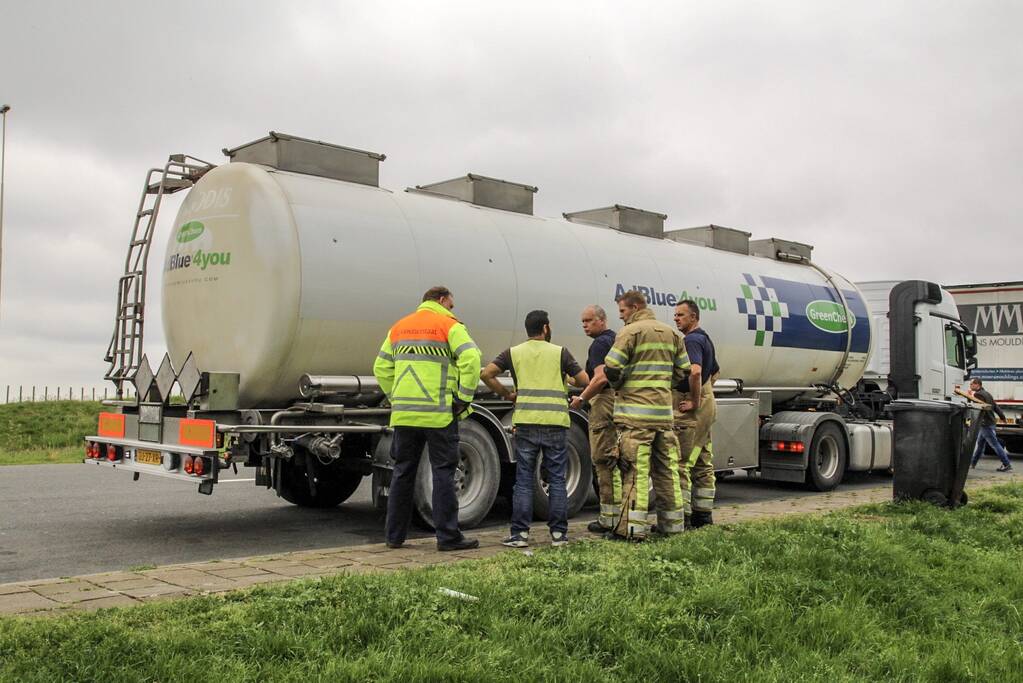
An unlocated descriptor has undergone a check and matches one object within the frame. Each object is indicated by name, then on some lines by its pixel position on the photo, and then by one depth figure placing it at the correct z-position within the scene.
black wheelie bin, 9.48
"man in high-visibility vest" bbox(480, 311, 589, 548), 7.61
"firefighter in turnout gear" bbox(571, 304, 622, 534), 8.15
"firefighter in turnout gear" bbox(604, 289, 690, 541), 7.61
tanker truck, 8.15
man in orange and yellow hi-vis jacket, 7.31
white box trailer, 19.72
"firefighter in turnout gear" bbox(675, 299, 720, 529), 8.59
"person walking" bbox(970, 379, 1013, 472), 16.73
